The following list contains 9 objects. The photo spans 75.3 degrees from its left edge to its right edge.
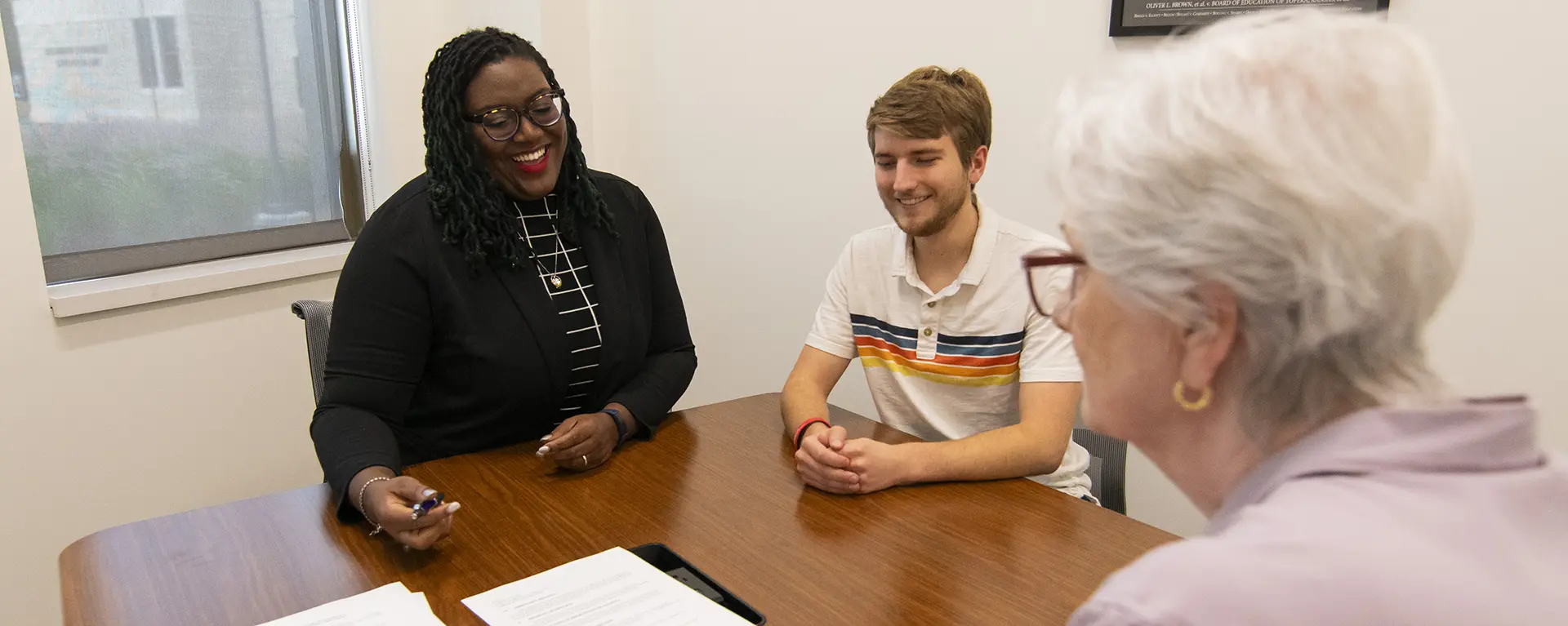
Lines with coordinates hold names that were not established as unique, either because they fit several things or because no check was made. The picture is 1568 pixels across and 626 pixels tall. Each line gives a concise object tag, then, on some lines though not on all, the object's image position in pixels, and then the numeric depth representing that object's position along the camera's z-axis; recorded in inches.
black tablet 48.9
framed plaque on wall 82.0
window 102.0
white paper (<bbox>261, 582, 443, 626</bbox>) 47.4
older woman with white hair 24.2
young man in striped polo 71.1
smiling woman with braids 66.7
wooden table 49.3
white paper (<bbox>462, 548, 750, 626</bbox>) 47.6
